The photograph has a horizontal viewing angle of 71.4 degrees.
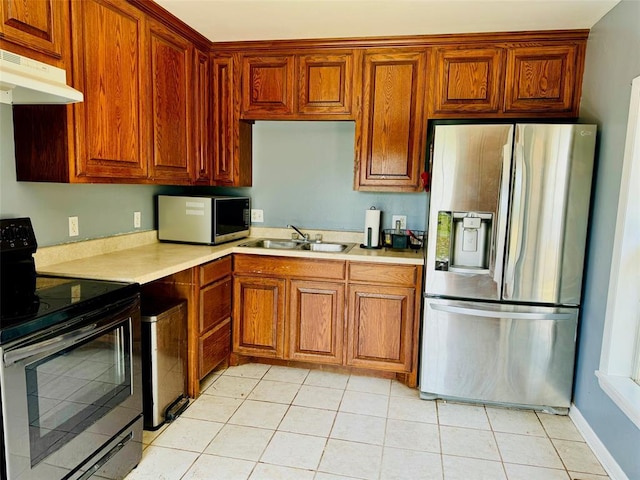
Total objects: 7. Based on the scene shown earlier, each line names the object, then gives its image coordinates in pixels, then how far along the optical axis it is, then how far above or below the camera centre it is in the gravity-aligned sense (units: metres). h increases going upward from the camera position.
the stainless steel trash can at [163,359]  2.24 -0.92
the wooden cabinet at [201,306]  2.57 -0.73
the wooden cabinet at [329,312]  2.84 -0.81
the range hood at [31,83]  1.51 +0.34
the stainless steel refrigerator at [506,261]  2.40 -0.37
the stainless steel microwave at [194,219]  2.99 -0.23
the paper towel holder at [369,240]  3.09 -0.34
